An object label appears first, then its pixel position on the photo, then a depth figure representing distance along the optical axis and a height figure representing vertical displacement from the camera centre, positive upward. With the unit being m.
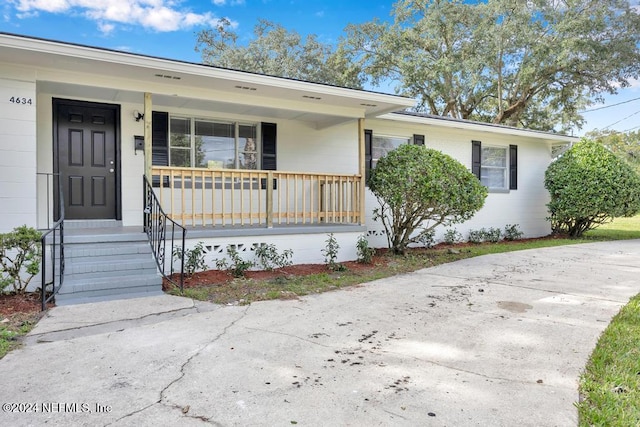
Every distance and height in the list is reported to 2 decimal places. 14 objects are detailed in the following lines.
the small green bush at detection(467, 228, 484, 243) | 11.17 -0.65
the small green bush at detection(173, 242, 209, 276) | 6.20 -0.68
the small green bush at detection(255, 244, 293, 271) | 6.88 -0.74
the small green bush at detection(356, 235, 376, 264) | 7.64 -0.74
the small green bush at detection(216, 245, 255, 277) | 6.45 -0.81
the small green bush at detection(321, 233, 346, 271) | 7.20 -0.72
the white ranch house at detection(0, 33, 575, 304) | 5.64 +1.29
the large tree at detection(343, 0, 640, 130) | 15.56 +6.19
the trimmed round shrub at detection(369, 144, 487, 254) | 7.48 +0.46
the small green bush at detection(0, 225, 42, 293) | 4.95 -0.50
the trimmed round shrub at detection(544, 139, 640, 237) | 10.97 +0.67
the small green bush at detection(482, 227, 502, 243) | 11.34 -0.64
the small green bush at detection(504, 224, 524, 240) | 11.80 -0.60
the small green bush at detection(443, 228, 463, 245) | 10.59 -0.63
